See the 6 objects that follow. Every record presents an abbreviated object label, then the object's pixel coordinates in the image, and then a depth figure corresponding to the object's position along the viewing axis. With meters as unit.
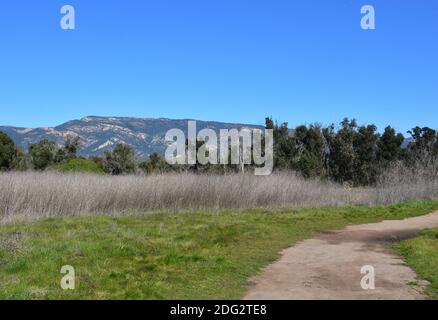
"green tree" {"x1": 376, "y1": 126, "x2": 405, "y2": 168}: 33.97
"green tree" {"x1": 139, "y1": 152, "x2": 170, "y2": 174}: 34.41
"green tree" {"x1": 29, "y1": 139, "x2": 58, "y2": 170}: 35.53
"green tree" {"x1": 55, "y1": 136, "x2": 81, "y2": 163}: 38.10
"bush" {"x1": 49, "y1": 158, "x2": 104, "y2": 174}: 25.05
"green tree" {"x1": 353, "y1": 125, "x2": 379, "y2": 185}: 33.28
